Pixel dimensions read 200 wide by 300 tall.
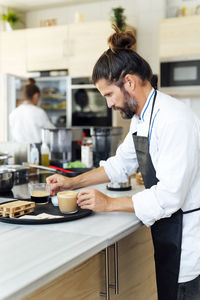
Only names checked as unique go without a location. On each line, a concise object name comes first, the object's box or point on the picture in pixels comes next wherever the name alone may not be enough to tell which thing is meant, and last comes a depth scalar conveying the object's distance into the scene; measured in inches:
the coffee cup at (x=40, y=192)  68.7
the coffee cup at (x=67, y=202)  61.7
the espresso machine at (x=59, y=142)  118.3
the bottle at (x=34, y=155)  106.3
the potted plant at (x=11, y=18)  221.5
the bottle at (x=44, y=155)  106.3
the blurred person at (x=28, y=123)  161.2
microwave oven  171.5
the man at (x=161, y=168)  56.2
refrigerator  200.8
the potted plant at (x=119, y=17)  183.0
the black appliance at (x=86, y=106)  190.5
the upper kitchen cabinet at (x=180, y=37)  171.2
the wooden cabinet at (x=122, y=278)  52.7
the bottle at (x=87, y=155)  110.0
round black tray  57.3
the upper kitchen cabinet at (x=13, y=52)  215.6
